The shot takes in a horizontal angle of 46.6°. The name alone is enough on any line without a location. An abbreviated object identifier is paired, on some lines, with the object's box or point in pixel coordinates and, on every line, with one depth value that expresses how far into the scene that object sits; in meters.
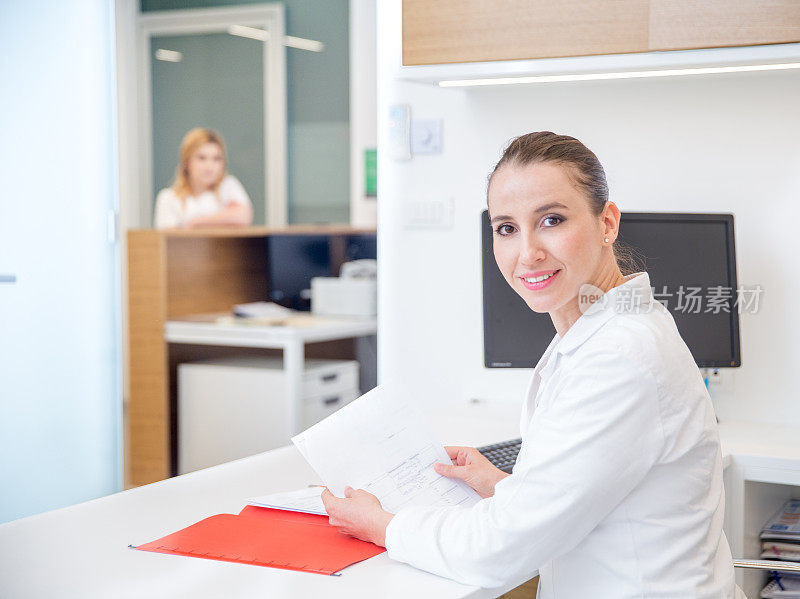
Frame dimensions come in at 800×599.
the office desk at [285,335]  3.95
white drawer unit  4.00
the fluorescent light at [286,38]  6.49
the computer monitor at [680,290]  2.25
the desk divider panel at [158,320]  4.18
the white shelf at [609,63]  2.02
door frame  6.58
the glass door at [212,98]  6.68
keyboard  1.79
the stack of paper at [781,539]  2.02
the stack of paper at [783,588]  2.00
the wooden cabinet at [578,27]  2.01
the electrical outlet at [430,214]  2.68
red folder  1.28
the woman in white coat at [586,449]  1.14
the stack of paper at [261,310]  4.30
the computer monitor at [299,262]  4.73
